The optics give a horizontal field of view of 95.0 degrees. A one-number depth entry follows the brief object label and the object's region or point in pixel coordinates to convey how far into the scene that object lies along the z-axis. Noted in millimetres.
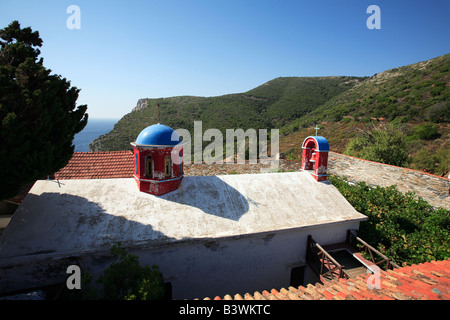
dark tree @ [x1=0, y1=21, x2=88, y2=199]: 4953
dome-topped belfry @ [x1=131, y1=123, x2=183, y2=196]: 7664
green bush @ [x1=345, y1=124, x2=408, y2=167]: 17672
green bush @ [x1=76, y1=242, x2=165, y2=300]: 4488
